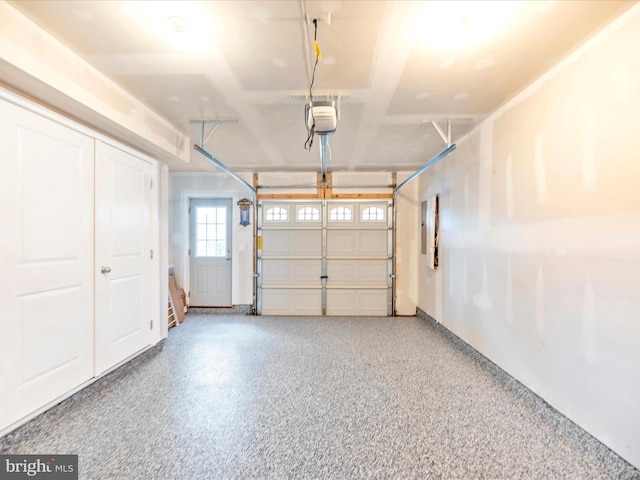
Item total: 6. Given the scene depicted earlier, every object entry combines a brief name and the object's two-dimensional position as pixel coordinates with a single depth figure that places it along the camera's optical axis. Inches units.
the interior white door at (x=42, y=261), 67.8
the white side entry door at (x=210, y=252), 195.0
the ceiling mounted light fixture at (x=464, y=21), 55.5
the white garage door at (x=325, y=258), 191.5
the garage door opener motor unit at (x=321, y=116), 84.8
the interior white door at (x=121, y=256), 94.0
